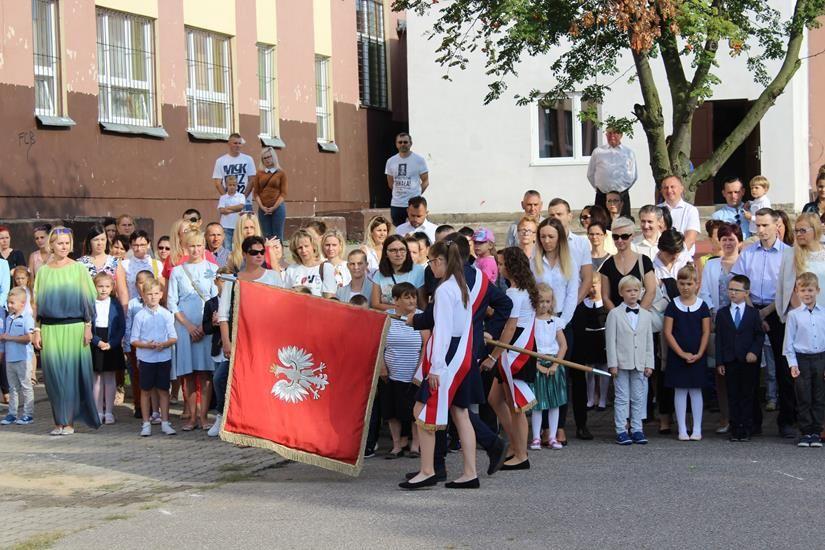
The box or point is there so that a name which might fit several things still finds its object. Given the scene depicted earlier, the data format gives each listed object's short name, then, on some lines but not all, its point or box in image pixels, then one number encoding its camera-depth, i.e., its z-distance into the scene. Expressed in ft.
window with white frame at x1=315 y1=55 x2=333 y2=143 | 95.29
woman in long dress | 42.06
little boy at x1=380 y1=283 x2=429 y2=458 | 37.42
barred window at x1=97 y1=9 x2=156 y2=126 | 70.28
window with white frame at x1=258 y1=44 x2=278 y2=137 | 86.94
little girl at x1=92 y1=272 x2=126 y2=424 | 44.42
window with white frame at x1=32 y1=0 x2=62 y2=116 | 64.83
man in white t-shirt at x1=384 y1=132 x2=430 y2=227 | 57.57
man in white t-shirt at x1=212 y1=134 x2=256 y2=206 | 62.54
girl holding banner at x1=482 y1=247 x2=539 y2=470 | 35.06
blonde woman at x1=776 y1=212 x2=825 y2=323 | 39.17
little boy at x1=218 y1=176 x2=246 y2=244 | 60.75
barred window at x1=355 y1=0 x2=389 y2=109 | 102.73
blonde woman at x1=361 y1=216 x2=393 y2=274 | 44.34
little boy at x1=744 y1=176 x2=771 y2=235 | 47.60
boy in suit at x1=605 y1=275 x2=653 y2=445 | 38.91
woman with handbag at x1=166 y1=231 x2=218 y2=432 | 42.91
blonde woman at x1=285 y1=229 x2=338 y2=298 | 41.24
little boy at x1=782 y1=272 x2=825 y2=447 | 37.81
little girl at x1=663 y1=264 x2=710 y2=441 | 39.40
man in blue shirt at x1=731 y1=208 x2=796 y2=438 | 40.27
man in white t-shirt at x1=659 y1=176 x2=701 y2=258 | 46.03
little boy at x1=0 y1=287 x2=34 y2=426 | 44.45
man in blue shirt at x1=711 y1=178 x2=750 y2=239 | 48.62
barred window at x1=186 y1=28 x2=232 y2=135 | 78.59
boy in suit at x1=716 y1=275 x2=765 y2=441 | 38.86
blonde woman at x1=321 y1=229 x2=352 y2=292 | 42.01
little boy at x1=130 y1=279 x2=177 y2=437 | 42.55
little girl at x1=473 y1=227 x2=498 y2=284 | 42.42
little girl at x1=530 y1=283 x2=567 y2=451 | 37.91
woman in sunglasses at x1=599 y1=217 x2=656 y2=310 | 40.19
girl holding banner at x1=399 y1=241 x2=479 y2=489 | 32.19
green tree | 49.55
